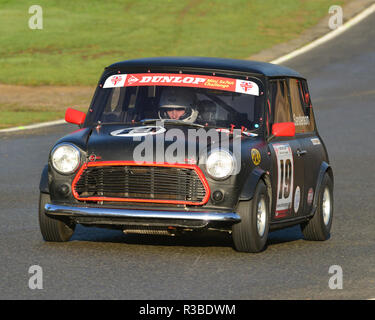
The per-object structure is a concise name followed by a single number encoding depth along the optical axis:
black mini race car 17.12
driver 18.87
